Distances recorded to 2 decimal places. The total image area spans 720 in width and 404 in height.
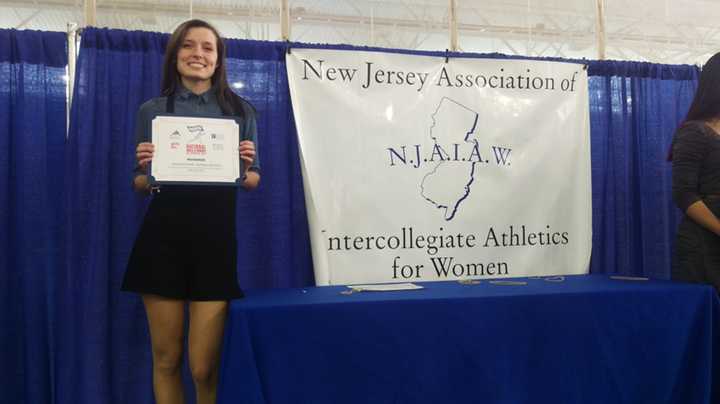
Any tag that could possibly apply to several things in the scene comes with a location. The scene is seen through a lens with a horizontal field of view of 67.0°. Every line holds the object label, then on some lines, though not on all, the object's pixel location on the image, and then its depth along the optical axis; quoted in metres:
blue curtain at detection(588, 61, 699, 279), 2.80
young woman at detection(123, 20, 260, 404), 1.70
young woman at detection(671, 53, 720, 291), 2.09
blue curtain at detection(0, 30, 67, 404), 2.19
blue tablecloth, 1.67
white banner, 2.44
